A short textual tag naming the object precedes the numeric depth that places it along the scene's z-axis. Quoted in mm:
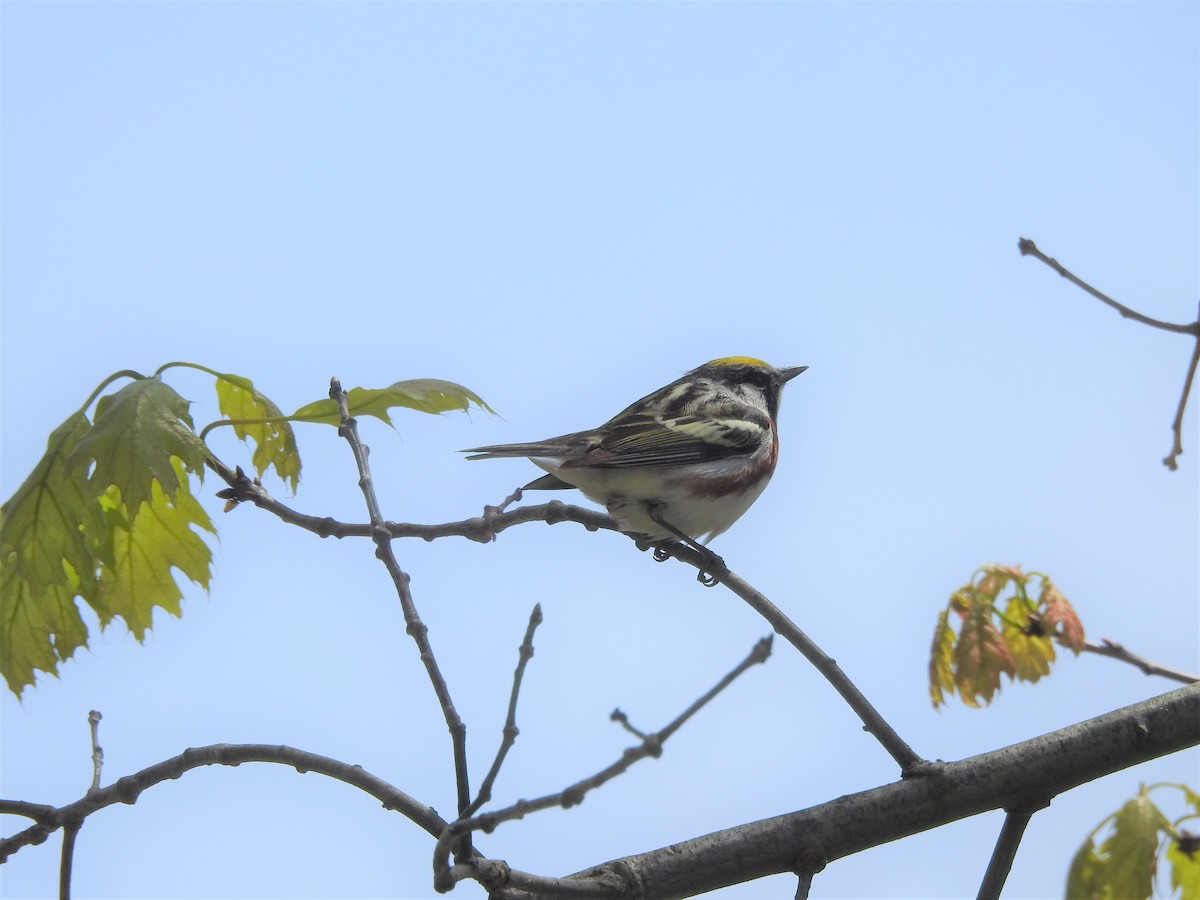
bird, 9844
